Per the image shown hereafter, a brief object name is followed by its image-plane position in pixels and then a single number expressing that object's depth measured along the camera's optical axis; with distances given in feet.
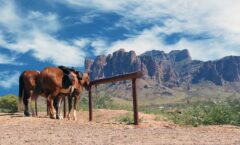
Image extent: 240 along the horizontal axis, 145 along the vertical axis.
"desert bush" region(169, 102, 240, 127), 48.29
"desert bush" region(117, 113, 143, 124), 52.98
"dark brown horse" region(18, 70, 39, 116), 50.67
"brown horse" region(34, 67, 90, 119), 48.78
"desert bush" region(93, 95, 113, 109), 94.82
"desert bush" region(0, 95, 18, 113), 130.41
